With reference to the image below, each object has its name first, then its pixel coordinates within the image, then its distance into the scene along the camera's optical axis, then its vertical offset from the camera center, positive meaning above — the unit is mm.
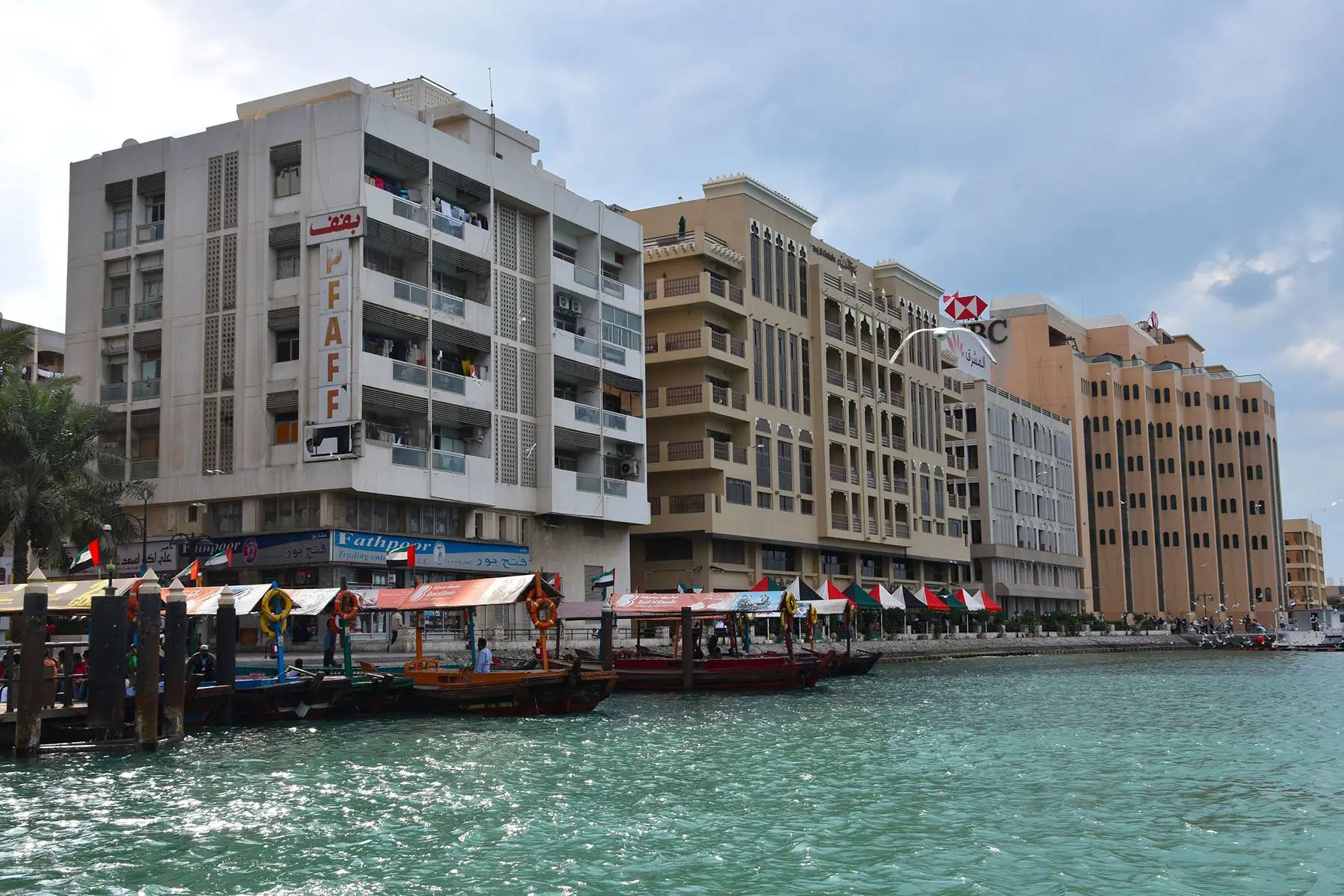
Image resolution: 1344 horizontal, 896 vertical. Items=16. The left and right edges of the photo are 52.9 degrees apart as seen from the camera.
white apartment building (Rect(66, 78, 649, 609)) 52844 +11347
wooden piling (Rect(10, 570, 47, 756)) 27453 -1220
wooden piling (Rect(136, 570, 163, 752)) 28672 -1464
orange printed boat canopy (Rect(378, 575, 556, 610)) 37531 +333
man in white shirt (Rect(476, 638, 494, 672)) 38969 -1559
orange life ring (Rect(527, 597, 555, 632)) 37250 -168
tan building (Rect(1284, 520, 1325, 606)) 197125 +5865
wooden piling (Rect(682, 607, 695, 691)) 47312 -2099
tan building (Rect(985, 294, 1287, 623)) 134750 +13800
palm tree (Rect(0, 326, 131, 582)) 46500 +4965
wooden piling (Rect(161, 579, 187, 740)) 29531 -1115
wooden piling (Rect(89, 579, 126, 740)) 28469 -1115
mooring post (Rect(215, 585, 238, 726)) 34000 -944
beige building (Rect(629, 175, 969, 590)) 73438 +11603
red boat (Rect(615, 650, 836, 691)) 47750 -2551
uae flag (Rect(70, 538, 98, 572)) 40688 +1660
